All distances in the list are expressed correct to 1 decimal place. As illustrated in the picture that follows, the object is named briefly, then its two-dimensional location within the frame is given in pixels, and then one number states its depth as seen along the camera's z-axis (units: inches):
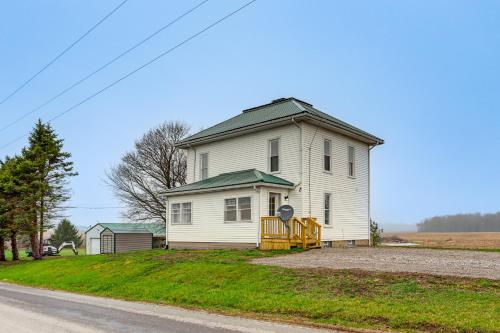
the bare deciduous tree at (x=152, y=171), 1747.0
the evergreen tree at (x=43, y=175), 1288.1
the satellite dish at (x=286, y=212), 792.3
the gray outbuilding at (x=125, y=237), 2113.7
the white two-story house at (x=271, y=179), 886.4
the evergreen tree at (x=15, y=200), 1274.6
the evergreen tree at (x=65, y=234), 3300.7
